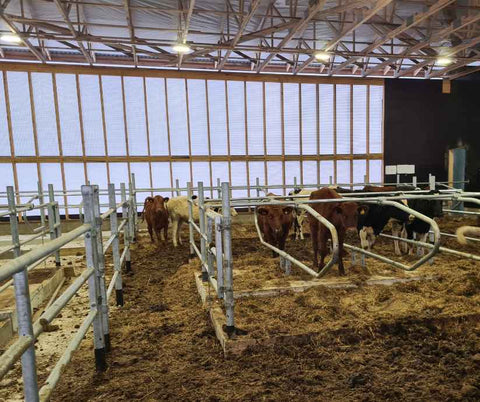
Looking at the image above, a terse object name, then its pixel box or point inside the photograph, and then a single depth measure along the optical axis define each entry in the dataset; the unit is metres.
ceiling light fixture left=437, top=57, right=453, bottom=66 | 11.09
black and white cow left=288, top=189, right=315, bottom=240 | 8.05
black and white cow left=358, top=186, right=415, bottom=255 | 5.97
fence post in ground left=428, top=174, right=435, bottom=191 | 6.22
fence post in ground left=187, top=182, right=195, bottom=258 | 6.03
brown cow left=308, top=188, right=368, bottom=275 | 4.44
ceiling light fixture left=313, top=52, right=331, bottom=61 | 10.04
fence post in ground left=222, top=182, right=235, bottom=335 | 2.89
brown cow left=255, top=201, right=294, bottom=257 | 5.17
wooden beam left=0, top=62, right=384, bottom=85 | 10.84
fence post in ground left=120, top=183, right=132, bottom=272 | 5.47
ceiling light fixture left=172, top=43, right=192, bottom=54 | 9.12
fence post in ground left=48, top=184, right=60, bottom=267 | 5.53
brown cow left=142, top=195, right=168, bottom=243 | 7.65
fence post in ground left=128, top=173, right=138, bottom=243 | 7.50
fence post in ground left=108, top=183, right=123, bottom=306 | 3.81
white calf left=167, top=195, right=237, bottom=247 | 7.79
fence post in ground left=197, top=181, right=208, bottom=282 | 4.43
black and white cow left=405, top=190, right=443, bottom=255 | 5.91
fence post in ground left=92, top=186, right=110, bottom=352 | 2.59
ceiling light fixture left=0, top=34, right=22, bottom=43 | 8.28
